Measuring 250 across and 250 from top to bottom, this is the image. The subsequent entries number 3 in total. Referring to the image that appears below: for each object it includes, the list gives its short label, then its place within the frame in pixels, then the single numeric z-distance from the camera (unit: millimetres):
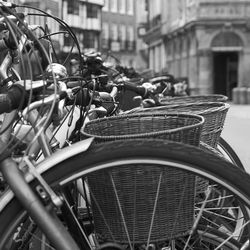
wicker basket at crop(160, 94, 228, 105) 3479
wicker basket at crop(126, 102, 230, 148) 2600
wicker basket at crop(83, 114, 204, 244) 1882
